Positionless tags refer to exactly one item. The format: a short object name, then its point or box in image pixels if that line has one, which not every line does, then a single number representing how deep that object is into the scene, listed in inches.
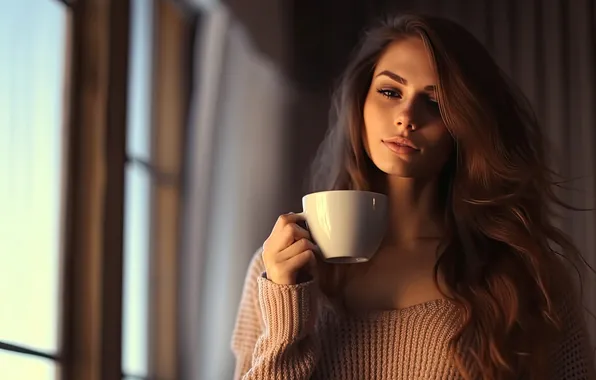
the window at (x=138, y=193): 90.0
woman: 67.5
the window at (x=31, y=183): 70.6
